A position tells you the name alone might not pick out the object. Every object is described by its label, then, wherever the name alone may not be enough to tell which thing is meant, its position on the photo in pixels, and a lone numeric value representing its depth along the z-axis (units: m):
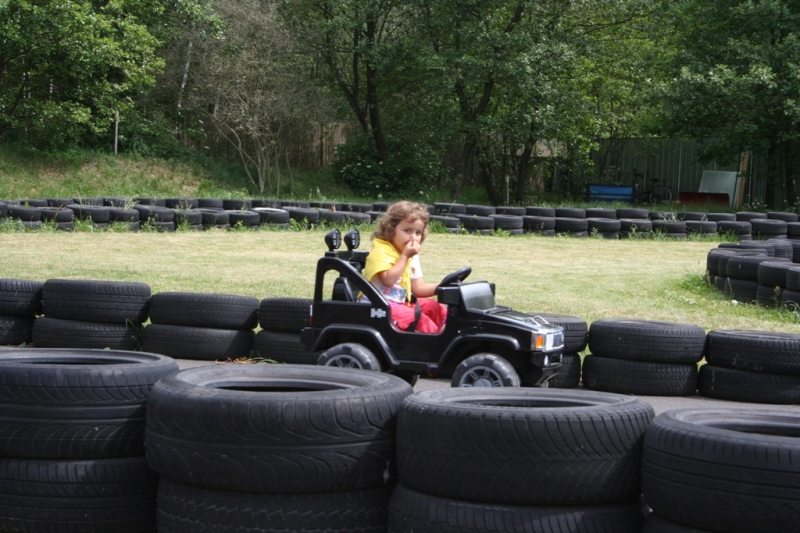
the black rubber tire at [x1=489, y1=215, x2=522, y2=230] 21.45
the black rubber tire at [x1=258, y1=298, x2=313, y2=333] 7.46
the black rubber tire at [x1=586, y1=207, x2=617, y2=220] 23.19
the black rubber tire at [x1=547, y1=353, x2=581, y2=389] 7.09
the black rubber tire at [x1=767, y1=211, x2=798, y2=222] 23.31
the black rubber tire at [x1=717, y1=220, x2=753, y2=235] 21.64
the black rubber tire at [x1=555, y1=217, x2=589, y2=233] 21.67
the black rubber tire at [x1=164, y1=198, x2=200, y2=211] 22.08
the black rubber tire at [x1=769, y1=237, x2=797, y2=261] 14.08
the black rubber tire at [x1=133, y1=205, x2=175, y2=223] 19.25
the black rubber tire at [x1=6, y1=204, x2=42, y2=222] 18.19
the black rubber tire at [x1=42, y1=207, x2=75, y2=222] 18.36
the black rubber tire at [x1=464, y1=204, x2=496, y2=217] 22.81
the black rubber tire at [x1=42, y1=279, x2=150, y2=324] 7.69
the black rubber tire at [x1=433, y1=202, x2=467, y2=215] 23.07
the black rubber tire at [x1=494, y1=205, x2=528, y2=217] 22.98
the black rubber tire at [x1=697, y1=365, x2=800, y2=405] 6.58
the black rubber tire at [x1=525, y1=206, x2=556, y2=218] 22.61
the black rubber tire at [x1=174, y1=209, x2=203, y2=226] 19.58
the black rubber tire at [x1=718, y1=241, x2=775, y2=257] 13.75
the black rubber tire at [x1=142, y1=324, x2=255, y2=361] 7.62
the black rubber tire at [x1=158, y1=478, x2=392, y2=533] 3.61
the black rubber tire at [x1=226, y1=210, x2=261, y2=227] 20.16
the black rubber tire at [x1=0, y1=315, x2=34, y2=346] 7.95
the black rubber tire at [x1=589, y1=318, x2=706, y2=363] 6.86
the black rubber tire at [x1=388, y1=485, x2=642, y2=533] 3.41
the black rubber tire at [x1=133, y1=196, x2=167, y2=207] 23.00
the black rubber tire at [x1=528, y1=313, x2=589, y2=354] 7.08
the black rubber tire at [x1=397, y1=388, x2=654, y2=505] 3.46
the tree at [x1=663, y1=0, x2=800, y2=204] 27.27
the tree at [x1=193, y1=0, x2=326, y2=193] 32.09
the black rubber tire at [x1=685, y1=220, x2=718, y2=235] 21.95
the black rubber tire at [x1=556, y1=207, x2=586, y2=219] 22.81
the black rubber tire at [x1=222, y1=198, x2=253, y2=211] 23.55
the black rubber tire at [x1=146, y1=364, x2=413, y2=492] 3.62
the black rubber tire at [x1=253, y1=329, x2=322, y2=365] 7.42
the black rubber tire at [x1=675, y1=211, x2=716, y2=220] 23.56
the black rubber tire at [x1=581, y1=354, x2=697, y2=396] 6.88
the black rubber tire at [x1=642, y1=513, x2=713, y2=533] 3.32
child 6.26
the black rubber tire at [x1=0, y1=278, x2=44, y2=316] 7.98
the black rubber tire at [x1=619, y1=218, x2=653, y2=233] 21.72
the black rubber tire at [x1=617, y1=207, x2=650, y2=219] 23.11
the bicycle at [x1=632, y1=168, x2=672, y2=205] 35.20
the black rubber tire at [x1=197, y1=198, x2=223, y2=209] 23.25
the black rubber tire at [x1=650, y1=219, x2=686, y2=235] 21.69
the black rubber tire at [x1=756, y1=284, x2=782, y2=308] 10.48
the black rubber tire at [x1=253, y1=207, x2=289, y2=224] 20.61
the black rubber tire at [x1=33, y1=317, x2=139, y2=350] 7.65
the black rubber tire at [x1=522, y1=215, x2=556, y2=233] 21.69
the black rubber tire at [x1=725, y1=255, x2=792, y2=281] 11.21
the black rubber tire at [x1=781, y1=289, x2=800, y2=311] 10.12
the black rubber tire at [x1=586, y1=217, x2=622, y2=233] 21.61
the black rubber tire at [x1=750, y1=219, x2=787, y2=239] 21.03
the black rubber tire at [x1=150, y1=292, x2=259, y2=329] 7.65
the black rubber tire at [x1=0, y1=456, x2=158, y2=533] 4.07
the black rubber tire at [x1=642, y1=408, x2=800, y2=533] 3.15
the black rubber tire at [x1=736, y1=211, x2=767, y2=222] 23.36
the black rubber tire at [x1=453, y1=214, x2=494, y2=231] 21.25
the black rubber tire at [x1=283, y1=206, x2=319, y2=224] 20.94
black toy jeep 5.86
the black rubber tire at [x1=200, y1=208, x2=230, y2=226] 20.05
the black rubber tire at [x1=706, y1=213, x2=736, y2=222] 23.19
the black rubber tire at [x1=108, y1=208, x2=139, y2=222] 18.88
